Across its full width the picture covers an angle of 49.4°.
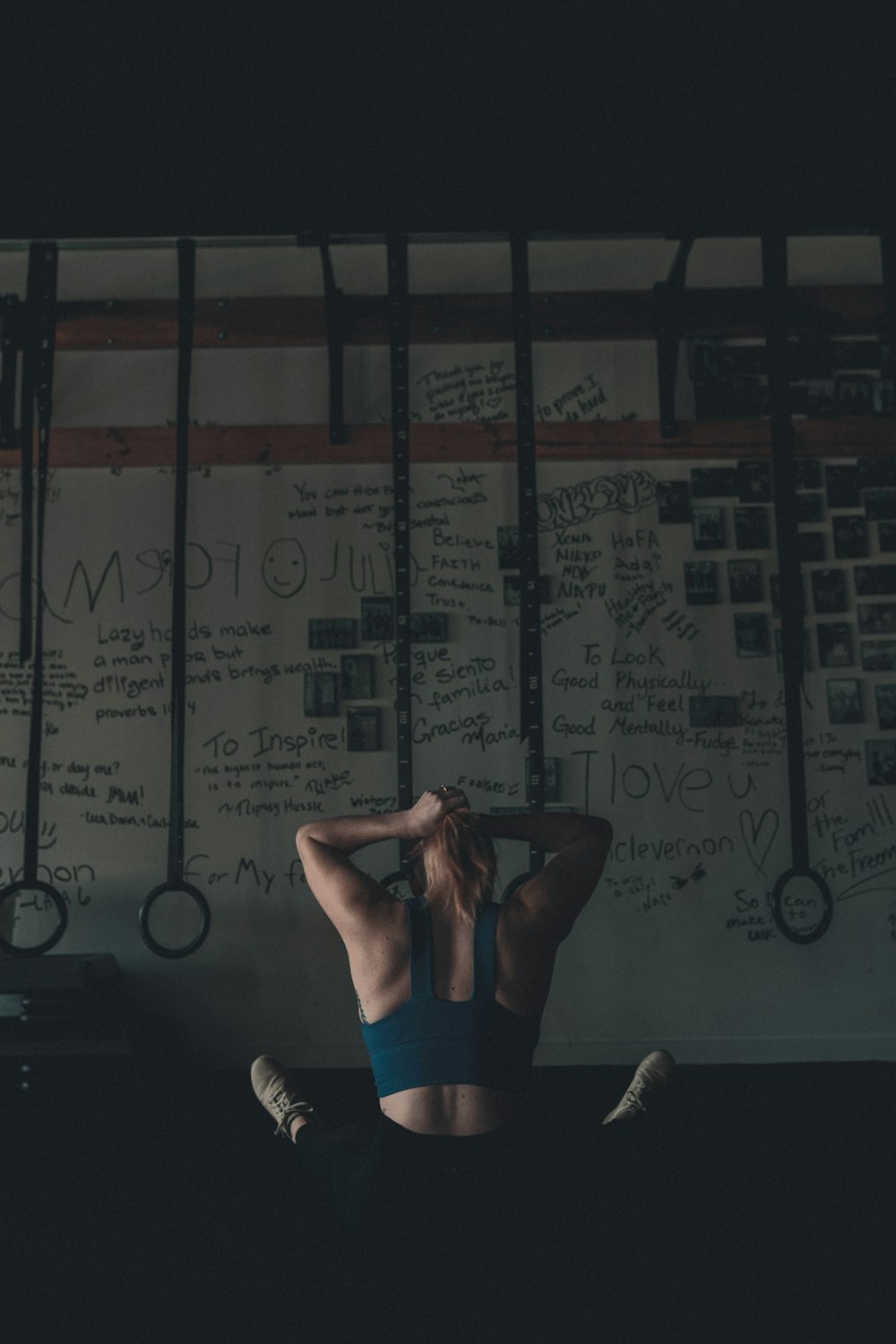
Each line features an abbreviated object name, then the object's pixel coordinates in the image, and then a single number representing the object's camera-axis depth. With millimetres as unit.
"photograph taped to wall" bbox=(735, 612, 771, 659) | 3047
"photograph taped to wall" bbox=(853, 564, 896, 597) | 3076
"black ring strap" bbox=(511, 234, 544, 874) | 2555
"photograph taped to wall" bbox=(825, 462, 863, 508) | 3102
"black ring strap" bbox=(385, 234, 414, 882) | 2576
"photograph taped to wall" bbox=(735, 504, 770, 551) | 3084
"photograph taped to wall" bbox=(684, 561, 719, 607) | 3072
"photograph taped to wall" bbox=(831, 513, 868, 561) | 3088
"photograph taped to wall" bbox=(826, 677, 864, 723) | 3035
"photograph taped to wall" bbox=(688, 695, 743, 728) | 3029
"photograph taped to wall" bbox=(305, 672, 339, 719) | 3021
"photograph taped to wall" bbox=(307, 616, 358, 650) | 3047
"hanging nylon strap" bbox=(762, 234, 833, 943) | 2578
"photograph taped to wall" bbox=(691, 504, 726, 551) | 3092
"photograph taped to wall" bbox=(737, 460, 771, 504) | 3107
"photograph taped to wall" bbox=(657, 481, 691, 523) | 3104
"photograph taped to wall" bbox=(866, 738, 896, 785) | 3018
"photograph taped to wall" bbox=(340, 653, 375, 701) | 3027
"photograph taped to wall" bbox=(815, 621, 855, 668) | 3055
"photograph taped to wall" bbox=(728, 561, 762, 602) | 3074
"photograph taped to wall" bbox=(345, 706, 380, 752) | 3004
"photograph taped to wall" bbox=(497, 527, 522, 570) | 3070
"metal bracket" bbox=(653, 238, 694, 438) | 3070
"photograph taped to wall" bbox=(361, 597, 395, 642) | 3051
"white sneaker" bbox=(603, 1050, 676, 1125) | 2049
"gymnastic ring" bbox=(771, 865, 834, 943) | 2471
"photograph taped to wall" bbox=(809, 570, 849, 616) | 3074
